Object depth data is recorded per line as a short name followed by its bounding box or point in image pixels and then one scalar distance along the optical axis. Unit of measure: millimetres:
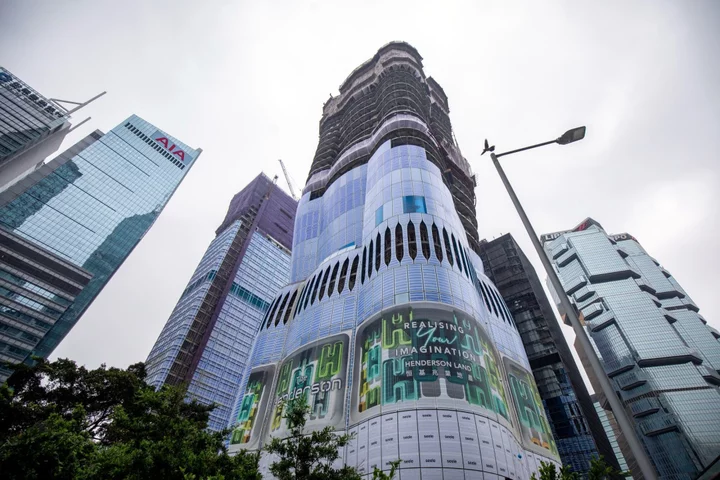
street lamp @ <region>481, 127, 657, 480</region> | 6901
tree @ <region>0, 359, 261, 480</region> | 13523
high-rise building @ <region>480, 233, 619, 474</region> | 55906
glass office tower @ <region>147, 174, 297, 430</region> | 75500
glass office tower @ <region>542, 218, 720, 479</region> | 101500
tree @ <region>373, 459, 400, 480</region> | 11462
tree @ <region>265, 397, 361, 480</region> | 14664
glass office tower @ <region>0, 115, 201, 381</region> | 82375
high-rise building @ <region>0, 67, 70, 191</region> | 90750
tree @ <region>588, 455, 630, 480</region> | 10773
